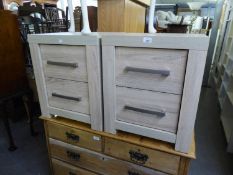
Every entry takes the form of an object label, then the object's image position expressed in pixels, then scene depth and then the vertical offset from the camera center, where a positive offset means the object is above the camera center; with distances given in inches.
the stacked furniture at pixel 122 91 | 26.1 -10.8
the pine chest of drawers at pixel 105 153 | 32.2 -24.6
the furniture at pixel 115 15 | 47.9 +3.0
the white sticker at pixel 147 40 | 25.9 -1.9
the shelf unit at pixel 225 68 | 86.4 -28.6
